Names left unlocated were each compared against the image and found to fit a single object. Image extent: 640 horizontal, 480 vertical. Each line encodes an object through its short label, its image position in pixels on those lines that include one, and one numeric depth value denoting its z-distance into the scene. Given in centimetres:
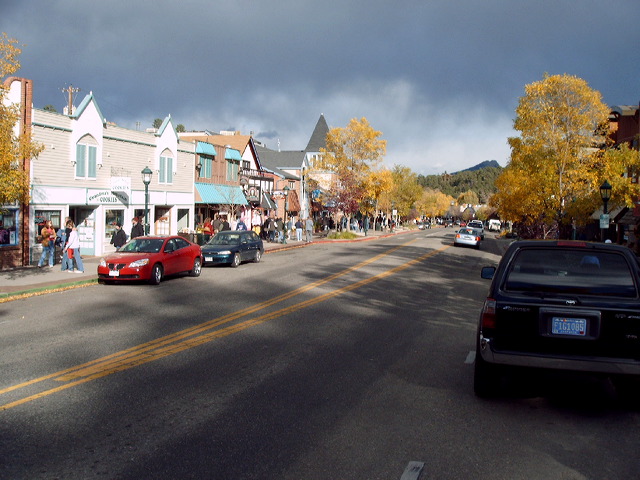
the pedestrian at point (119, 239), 2256
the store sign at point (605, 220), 2262
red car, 1711
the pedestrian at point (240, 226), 3453
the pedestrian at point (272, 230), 4066
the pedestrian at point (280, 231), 3950
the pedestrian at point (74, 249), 1939
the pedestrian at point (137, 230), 2367
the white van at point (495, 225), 10562
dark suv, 568
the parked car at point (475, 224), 6347
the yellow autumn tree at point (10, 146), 1427
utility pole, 3331
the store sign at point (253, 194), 4669
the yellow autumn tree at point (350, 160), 5525
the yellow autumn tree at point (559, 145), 2881
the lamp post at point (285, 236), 3862
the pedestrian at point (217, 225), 3200
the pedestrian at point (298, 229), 4188
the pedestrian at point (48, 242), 2103
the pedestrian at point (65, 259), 1983
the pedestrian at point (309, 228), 4303
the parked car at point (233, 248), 2273
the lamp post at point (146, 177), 2439
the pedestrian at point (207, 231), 3197
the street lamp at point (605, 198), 2197
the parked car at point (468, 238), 4116
